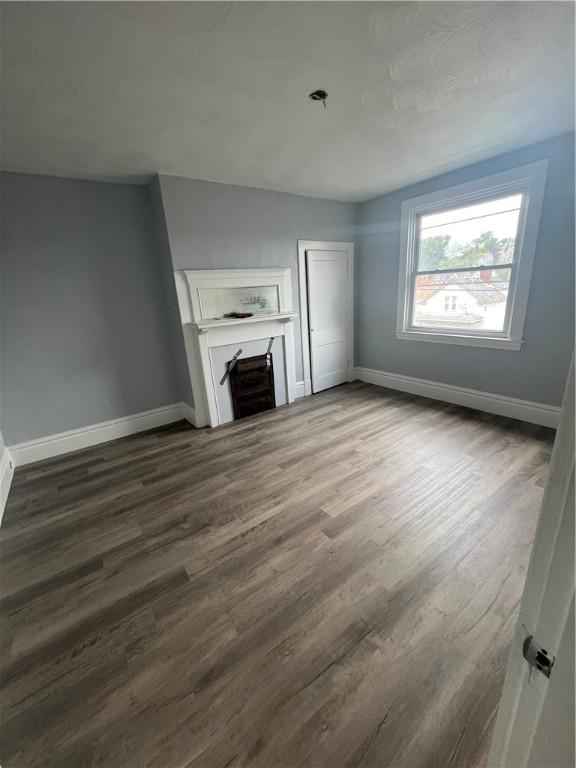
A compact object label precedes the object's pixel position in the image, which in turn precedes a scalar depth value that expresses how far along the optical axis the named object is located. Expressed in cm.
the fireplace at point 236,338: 312
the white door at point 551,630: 41
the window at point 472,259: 279
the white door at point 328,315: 400
